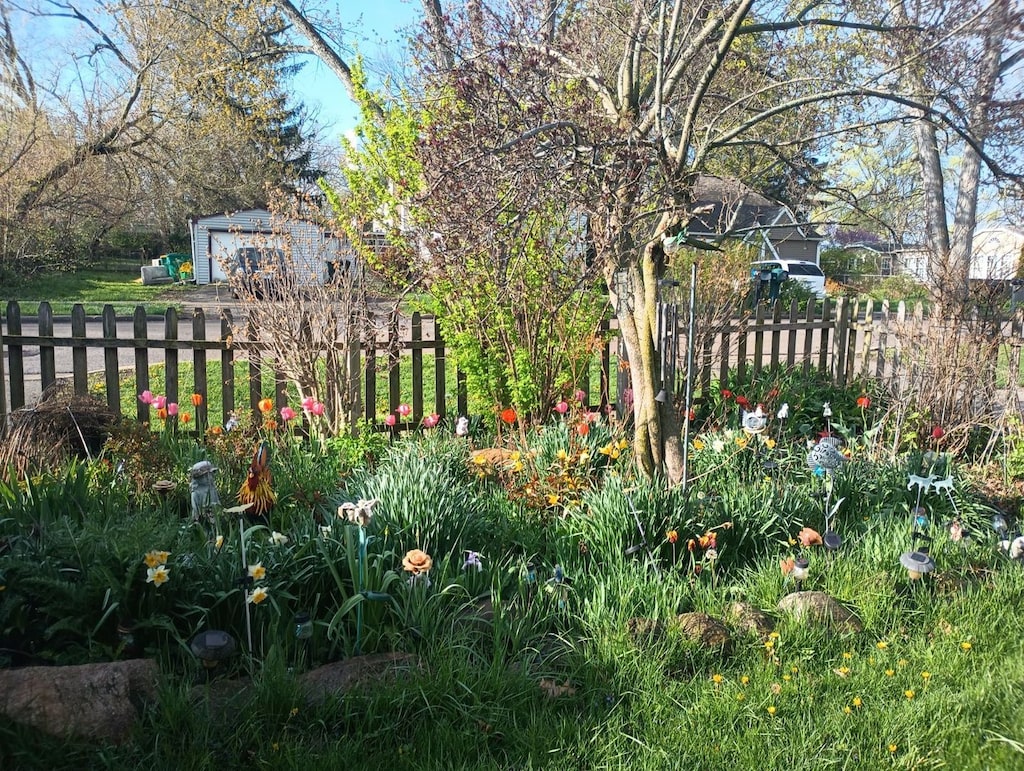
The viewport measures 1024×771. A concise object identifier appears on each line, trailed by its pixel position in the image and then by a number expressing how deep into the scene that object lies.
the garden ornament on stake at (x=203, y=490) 3.30
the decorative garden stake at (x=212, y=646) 2.48
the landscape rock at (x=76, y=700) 2.17
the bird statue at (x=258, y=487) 3.48
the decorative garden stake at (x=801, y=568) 3.27
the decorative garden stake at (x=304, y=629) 2.68
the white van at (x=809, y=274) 28.77
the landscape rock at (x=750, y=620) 3.02
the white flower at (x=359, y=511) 2.95
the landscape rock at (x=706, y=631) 2.89
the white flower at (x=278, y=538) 3.04
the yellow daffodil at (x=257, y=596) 2.62
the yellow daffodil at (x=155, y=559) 2.57
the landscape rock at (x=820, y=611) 3.08
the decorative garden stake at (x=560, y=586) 3.08
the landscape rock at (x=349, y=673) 2.46
